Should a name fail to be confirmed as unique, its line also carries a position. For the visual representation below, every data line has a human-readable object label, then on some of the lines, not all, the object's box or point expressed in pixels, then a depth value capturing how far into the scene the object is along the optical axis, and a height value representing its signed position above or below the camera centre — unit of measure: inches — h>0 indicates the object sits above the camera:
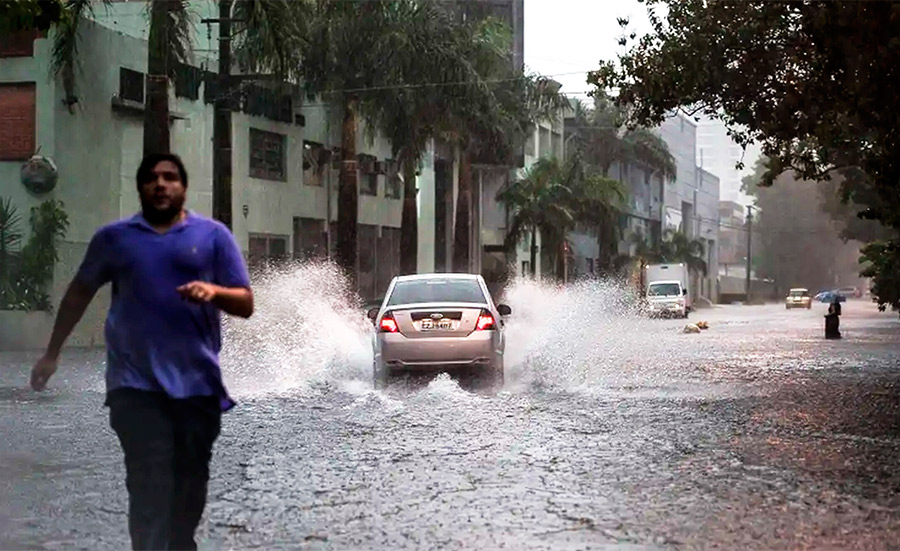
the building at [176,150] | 1400.1 +116.1
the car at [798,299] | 4005.9 -65.2
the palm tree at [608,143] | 3671.3 +295.8
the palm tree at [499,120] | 1865.2 +180.7
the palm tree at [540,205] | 2851.9 +116.0
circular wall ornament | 1378.0 +76.8
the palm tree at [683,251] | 4266.7 +57.6
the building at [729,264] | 7555.6 +41.5
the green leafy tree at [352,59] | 1672.0 +222.5
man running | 253.1 -11.3
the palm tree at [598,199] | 2999.5 +137.7
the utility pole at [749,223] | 5088.1 +163.0
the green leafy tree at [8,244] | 1369.3 +15.8
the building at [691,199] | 5201.8 +260.7
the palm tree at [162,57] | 1168.2 +154.7
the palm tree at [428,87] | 1714.6 +201.0
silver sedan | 782.5 -34.7
